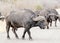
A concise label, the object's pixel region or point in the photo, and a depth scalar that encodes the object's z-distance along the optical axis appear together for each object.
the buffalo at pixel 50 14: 29.82
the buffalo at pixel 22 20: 19.73
